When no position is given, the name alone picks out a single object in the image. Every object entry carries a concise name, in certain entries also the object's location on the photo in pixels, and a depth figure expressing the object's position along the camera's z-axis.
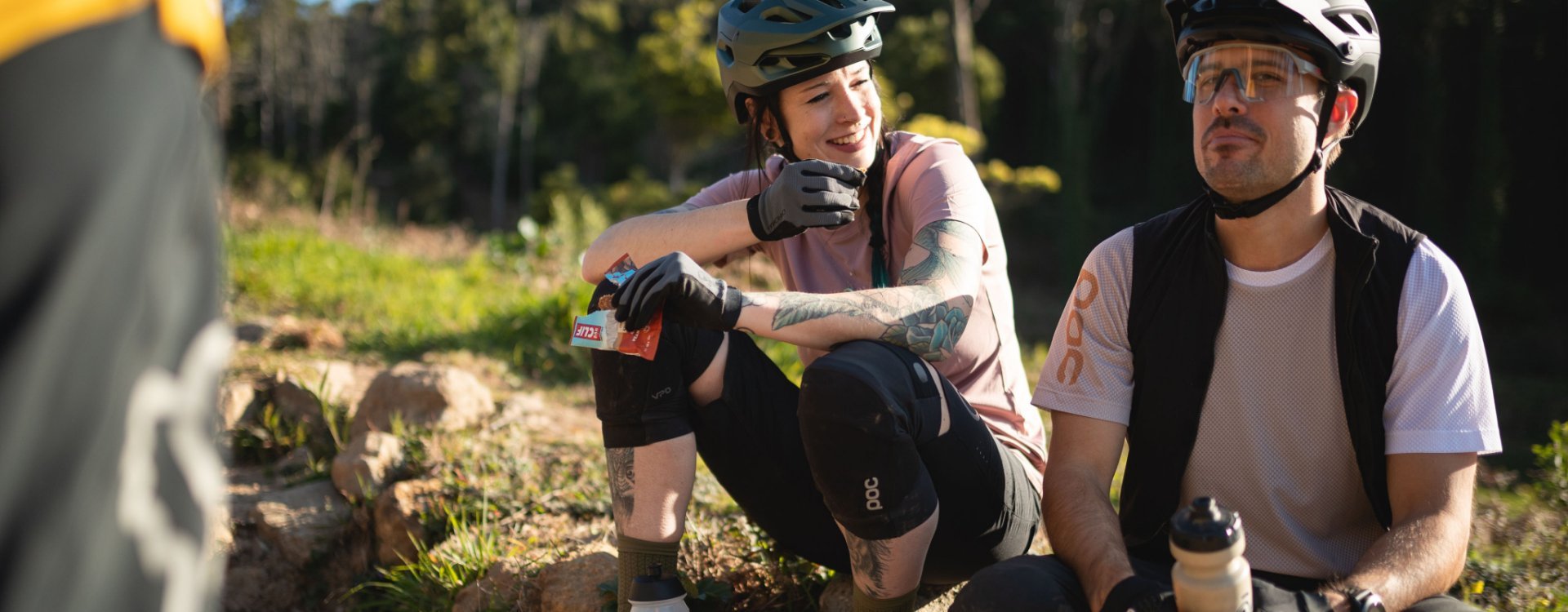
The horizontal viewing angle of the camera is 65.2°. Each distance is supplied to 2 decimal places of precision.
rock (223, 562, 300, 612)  4.07
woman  2.34
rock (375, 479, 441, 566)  3.88
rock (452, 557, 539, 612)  3.27
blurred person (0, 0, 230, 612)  0.97
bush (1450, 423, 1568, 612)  3.20
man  2.11
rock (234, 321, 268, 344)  6.54
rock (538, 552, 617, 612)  3.04
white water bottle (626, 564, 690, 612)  2.59
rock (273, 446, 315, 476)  4.69
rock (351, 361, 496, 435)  4.59
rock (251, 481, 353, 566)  4.16
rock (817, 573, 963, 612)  2.84
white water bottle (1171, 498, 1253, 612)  1.75
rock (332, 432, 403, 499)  4.19
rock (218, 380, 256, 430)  4.96
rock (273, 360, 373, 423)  5.05
